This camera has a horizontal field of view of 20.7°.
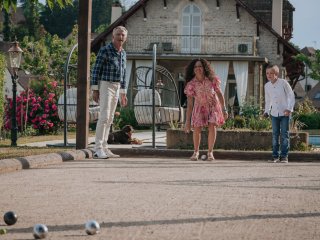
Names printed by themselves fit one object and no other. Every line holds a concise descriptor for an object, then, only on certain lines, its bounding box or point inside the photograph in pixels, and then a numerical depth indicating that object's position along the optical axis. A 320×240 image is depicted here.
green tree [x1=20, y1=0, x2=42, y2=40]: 89.12
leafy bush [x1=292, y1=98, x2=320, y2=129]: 36.56
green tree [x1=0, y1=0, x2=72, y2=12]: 7.32
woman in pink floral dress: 12.45
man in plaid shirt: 11.88
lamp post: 19.96
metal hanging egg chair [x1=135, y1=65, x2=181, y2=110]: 16.85
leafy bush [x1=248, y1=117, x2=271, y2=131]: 15.02
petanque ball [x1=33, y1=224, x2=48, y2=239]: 4.63
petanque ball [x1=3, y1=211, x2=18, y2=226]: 5.11
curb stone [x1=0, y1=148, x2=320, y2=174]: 13.20
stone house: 39.94
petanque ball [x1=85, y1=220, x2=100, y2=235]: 4.77
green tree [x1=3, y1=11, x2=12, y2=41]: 78.69
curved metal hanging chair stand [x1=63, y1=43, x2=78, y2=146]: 15.20
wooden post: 12.82
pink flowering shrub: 26.62
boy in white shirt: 12.78
